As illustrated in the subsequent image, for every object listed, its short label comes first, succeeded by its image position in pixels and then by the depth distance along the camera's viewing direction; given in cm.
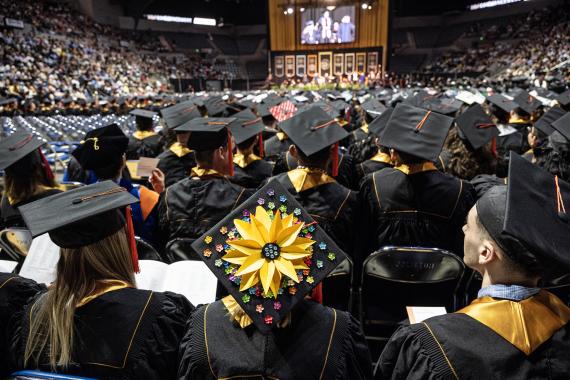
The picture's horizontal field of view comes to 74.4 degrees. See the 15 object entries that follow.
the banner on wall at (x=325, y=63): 3173
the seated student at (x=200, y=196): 283
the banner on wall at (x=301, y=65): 3203
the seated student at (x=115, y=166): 321
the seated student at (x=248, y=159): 430
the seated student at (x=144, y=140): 583
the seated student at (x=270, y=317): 130
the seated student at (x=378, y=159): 436
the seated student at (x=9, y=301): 161
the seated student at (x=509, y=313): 118
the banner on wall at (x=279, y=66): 3244
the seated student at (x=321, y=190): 281
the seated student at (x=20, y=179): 292
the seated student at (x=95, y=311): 142
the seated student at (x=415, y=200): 285
